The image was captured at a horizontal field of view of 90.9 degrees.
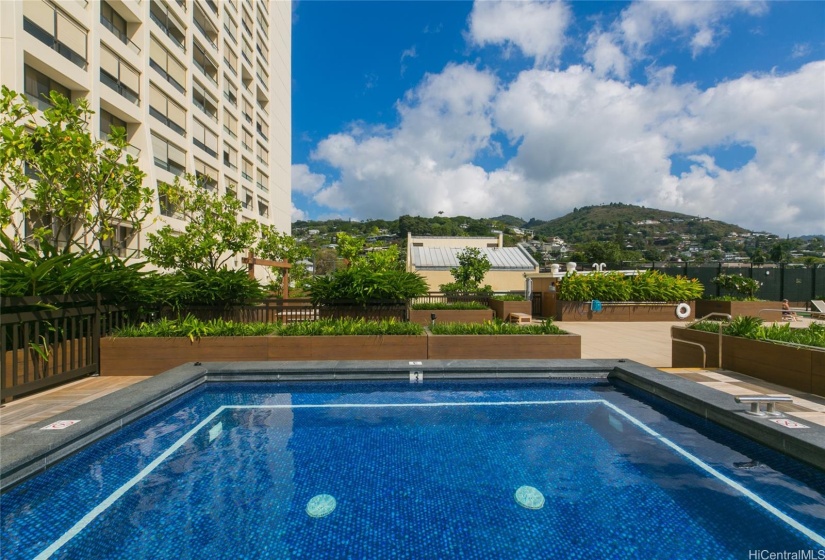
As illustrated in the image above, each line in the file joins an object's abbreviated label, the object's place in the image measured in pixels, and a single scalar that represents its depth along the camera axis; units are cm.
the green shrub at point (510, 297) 1755
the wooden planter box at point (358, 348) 682
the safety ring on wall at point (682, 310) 1716
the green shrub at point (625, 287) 1733
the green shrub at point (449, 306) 1431
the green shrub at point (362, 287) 918
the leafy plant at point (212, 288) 820
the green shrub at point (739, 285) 1902
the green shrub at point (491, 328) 755
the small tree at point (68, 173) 794
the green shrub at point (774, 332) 571
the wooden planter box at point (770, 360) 516
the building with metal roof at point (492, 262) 3106
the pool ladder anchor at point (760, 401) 406
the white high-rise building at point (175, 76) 1406
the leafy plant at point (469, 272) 2044
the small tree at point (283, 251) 2454
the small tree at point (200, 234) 1513
